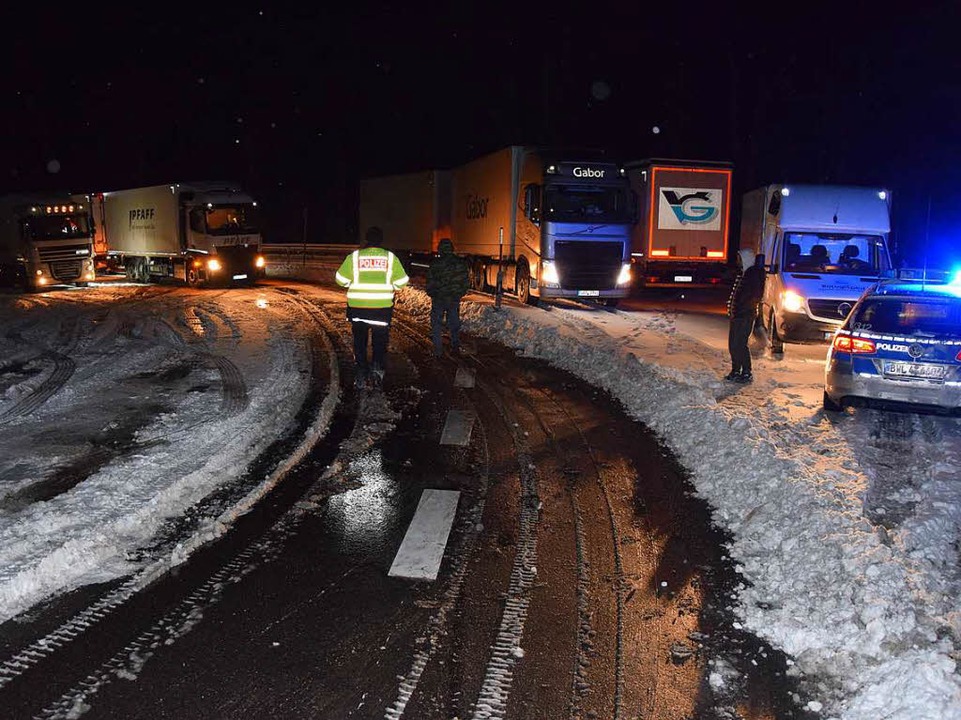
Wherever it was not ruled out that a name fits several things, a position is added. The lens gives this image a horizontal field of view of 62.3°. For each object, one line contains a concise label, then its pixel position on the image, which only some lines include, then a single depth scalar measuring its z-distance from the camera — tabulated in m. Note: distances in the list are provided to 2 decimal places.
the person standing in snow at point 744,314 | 11.15
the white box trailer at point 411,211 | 26.52
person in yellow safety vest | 10.37
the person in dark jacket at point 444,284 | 13.20
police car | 8.70
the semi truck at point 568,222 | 19.45
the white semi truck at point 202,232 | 26.59
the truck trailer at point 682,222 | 21.59
